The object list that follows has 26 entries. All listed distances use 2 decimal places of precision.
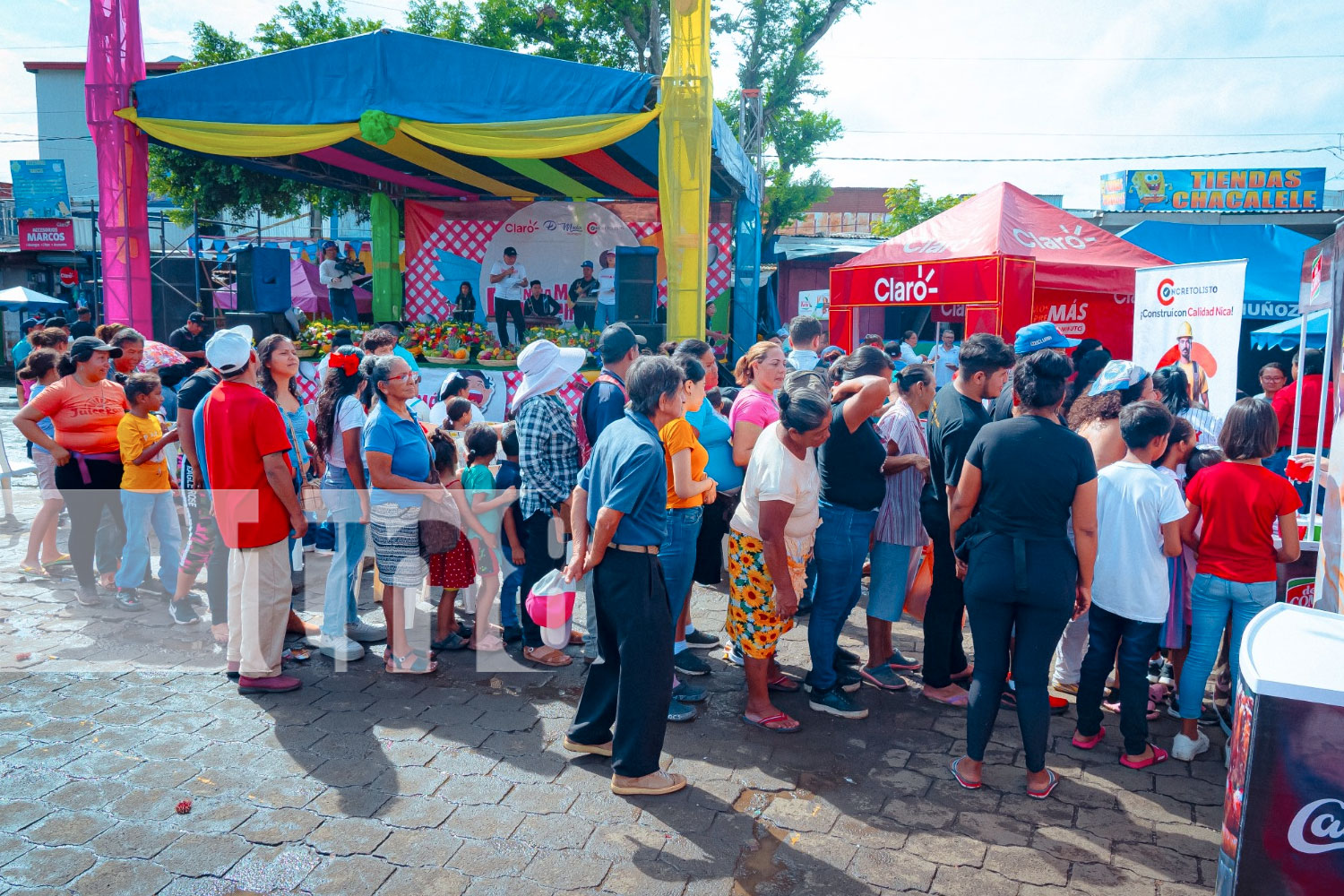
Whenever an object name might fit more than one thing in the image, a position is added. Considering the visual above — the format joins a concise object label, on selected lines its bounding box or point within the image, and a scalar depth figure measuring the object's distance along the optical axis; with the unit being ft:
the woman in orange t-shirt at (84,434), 17.24
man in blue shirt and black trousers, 10.57
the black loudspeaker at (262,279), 40.45
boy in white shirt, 11.92
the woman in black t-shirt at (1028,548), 10.77
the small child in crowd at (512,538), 15.26
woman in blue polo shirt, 13.83
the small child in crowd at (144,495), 16.96
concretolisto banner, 17.97
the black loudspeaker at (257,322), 37.73
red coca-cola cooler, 6.40
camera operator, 50.06
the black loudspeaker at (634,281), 34.24
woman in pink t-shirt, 15.08
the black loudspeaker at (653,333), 31.52
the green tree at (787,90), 70.74
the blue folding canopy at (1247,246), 44.88
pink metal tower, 30.83
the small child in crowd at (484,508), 15.30
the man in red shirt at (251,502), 13.33
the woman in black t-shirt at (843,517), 13.41
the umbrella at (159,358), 20.13
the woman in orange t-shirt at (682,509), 12.73
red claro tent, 26.61
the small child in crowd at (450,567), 15.53
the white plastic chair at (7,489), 24.20
